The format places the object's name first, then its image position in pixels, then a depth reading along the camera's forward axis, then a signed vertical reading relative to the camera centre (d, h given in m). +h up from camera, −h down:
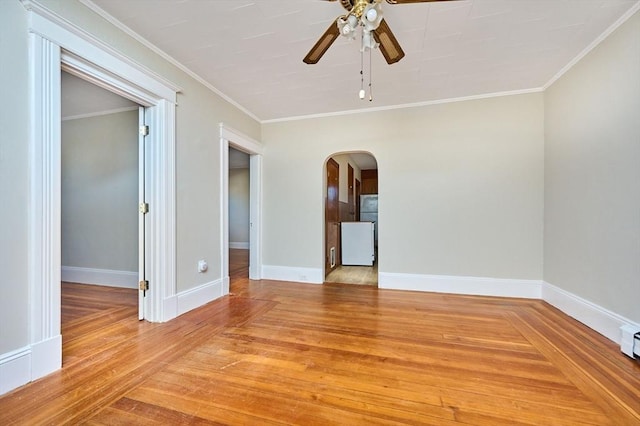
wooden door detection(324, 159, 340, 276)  4.35 -0.14
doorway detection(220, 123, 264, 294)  3.30 +0.26
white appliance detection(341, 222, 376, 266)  5.23 -0.64
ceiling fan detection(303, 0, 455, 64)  1.47 +1.09
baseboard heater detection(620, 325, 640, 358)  1.80 -0.90
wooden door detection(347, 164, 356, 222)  6.75 +0.39
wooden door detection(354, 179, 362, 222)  8.28 +0.38
